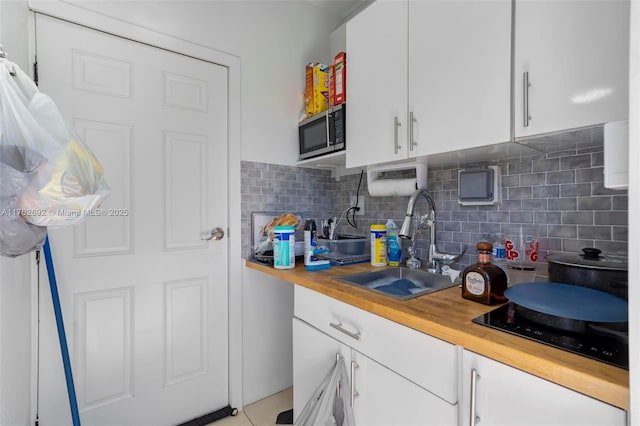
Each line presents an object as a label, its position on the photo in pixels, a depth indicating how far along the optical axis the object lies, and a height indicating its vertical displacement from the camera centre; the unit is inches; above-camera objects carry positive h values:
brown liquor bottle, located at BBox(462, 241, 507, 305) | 36.9 -8.7
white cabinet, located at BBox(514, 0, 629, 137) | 29.7 +15.6
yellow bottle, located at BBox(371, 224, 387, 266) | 61.7 -7.0
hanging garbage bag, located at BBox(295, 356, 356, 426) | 43.3 -27.5
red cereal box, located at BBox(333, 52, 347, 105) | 63.1 +27.7
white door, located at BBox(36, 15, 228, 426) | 52.3 -6.4
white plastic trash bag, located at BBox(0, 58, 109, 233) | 29.4 +5.8
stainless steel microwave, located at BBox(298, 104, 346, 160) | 62.7 +17.4
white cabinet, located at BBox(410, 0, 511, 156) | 38.0 +18.9
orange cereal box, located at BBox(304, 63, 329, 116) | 71.8 +29.3
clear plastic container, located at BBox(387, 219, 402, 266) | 62.1 -8.0
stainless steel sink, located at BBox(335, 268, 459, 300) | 51.6 -12.5
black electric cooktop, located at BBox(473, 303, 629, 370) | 24.6 -11.5
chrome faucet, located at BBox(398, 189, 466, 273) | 52.8 -4.2
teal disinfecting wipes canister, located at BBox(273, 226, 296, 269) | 59.0 -7.1
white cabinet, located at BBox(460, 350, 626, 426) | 23.0 -15.9
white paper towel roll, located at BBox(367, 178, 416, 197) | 58.0 +4.8
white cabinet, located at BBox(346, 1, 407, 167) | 50.6 +22.6
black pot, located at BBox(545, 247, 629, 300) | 32.2 -6.7
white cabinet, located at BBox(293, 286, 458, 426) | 32.6 -19.7
